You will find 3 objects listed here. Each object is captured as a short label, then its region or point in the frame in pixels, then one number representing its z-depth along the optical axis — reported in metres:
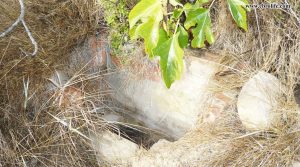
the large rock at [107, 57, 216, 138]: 2.53
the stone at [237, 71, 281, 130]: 2.23
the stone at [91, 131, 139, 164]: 2.47
